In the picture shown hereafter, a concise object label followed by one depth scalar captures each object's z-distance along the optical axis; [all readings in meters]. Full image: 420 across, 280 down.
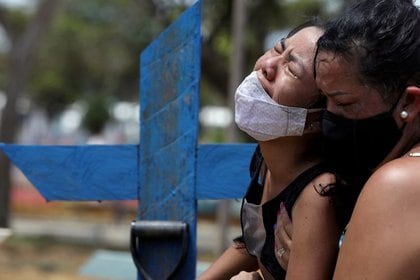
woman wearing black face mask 3.13
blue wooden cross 3.83
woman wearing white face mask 3.32
